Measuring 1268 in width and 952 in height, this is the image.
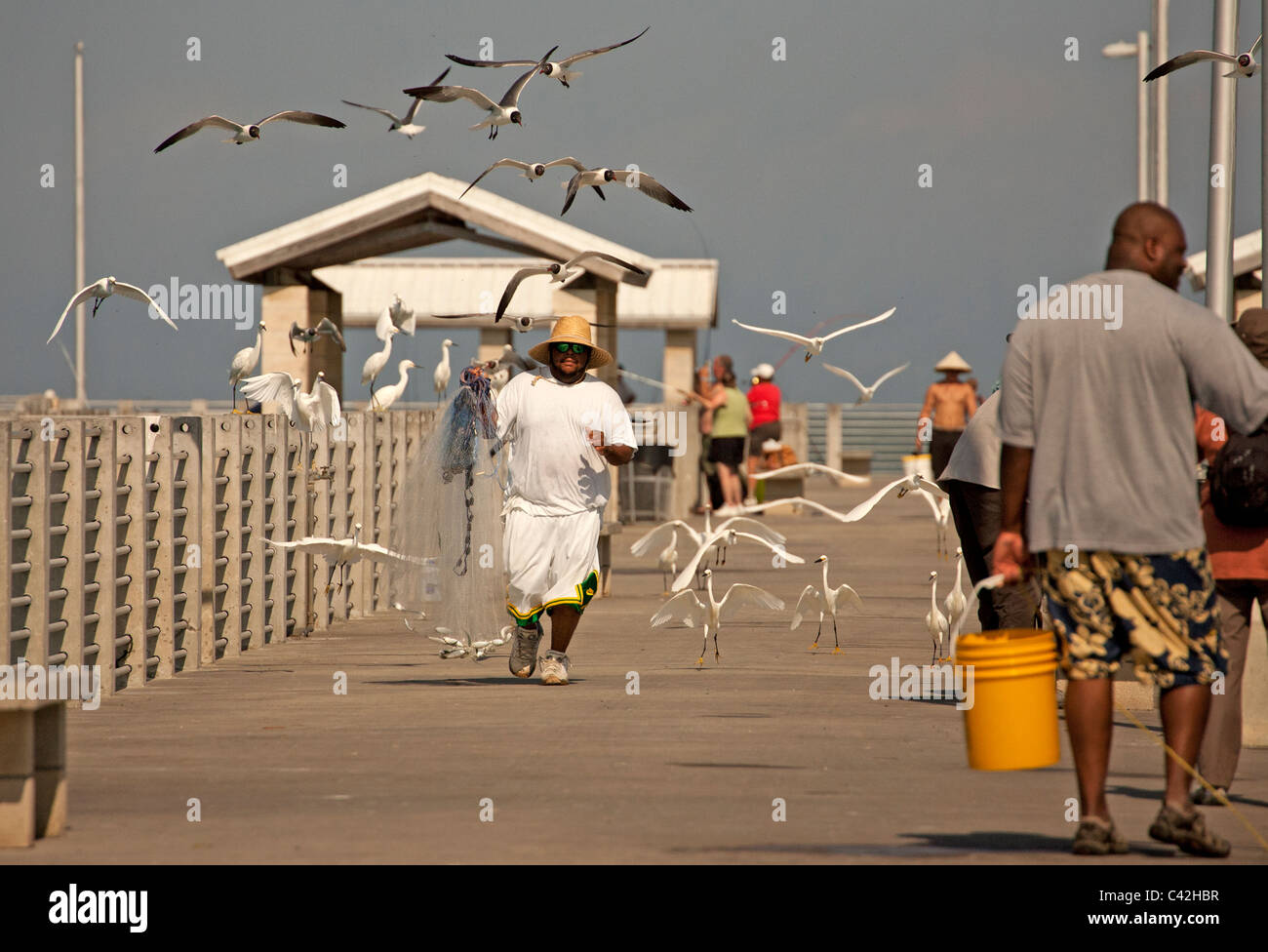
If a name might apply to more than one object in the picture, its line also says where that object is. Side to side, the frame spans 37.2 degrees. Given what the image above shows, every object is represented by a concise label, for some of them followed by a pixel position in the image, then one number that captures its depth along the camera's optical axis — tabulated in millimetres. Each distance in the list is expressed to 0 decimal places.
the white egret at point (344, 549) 12195
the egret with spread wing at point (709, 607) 11867
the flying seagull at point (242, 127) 13656
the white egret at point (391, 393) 16731
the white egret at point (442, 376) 18391
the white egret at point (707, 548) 11258
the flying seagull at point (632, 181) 14055
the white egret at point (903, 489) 11297
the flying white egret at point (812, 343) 15962
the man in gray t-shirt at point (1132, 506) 6254
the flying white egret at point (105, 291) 13875
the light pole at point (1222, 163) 11578
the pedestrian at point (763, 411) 30609
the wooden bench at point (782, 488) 32531
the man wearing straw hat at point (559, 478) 11000
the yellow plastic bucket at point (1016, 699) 6363
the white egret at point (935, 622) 11297
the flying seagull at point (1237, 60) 11977
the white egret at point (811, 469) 11545
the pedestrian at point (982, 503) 9672
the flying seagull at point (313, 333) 16484
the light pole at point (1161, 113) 28500
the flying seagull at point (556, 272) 14102
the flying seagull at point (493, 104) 14219
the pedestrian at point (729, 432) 27578
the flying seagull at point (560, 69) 14242
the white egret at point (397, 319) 17062
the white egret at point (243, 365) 15344
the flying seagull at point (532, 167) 13328
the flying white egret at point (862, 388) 18578
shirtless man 23250
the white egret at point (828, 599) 12289
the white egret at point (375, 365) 16812
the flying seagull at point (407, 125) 14602
